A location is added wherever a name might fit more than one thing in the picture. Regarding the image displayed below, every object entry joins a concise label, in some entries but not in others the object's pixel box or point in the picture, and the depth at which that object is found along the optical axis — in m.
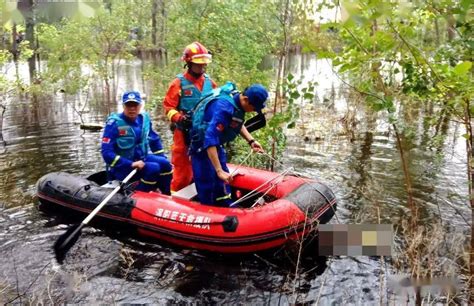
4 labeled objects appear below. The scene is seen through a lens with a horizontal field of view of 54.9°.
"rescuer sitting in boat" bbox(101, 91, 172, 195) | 5.32
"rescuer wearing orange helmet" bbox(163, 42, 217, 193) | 5.41
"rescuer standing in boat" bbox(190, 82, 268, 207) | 4.36
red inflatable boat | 4.51
